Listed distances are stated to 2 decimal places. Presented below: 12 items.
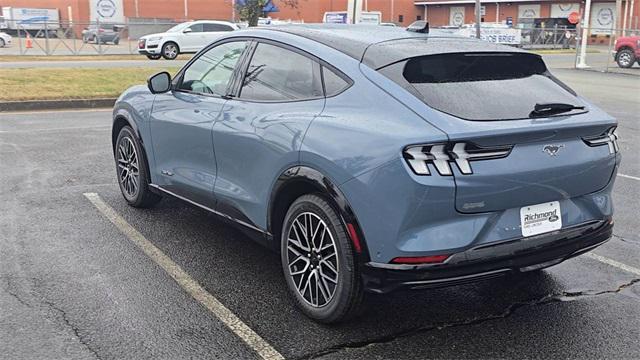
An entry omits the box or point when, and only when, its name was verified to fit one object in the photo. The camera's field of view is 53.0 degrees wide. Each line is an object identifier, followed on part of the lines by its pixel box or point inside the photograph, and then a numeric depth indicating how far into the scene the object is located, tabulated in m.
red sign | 47.61
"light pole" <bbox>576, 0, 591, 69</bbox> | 25.63
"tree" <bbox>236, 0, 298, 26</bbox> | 25.12
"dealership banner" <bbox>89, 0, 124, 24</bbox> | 54.00
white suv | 27.20
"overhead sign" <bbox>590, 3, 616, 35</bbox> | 55.22
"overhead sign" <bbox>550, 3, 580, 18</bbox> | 57.41
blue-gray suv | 3.12
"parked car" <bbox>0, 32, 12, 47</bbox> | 37.75
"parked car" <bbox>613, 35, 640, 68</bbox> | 25.70
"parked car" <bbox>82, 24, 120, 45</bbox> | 35.41
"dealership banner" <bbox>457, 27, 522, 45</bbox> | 37.53
